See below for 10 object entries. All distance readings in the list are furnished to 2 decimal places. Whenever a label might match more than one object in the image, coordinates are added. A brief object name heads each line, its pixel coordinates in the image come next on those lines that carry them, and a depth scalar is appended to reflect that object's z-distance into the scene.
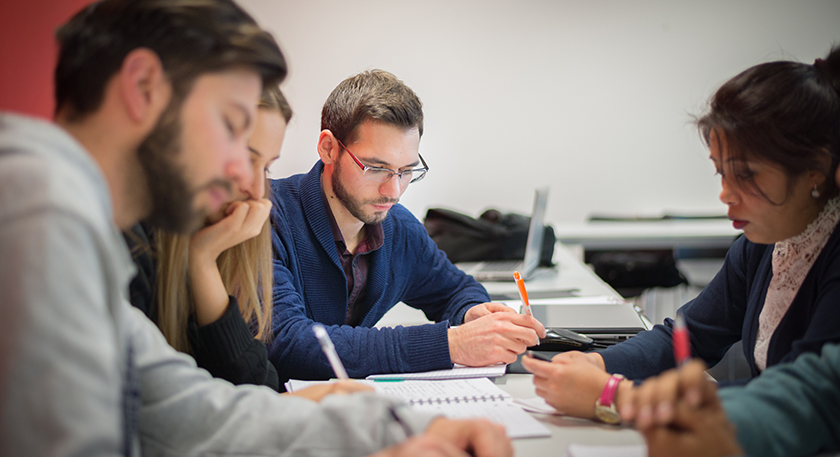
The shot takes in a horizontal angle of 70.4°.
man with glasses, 1.46
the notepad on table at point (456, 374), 1.19
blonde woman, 1.07
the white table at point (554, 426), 0.86
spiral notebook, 0.93
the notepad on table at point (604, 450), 0.80
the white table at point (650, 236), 3.38
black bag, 2.58
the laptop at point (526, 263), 2.16
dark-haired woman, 0.95
